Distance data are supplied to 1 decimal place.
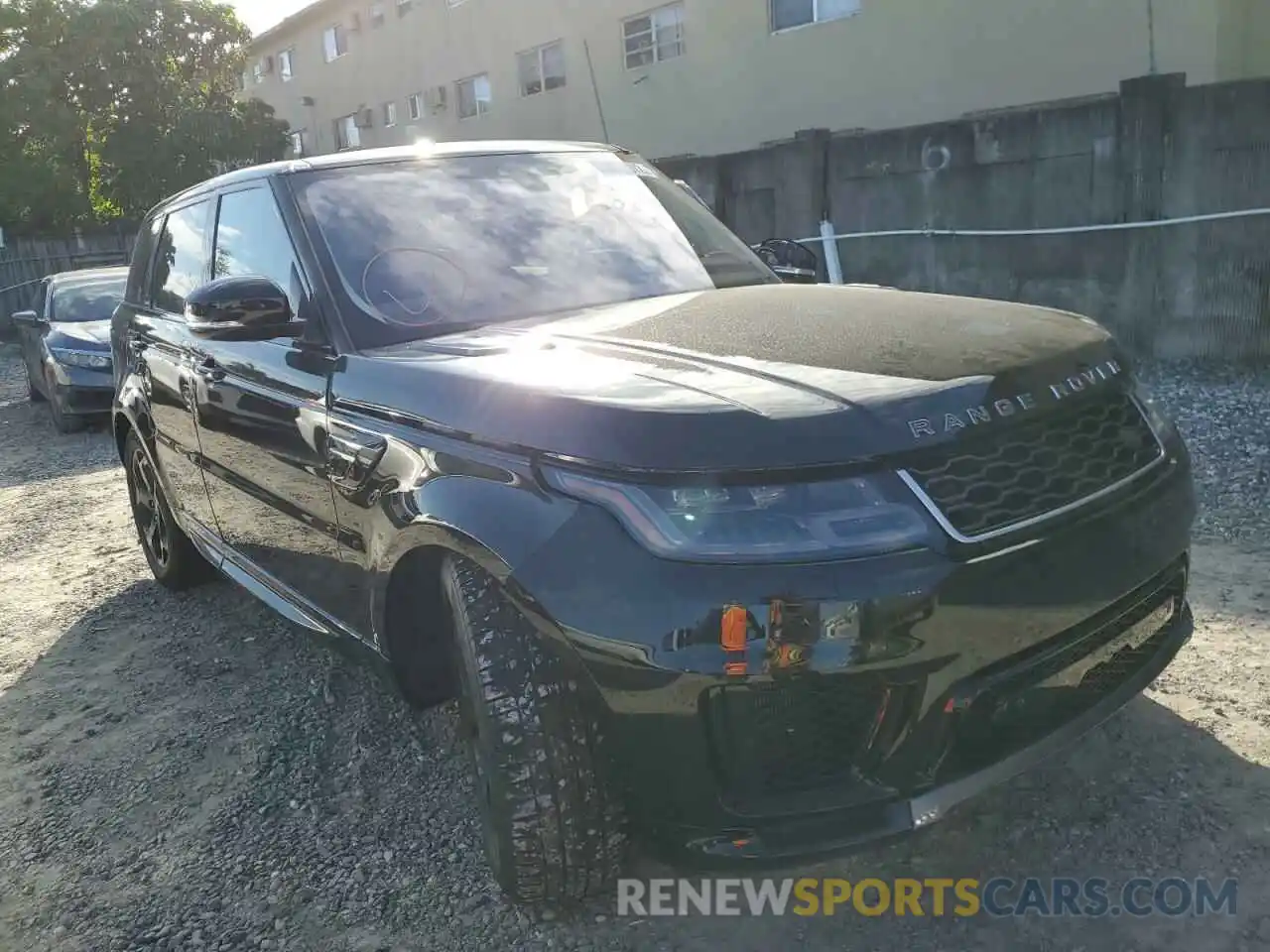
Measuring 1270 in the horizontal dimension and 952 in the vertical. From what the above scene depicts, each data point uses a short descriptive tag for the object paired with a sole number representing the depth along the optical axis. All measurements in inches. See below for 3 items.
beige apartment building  416.8
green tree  919.7
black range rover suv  74.2
